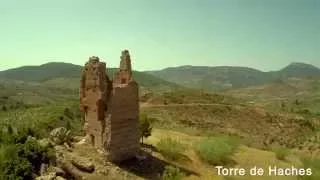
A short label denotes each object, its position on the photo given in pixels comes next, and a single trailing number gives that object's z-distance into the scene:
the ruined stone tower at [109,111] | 15.19
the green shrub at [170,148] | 18.11
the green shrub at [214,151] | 18.74
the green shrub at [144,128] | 20.13
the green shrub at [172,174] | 14.48
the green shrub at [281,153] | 21.64
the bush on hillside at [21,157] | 13.13
